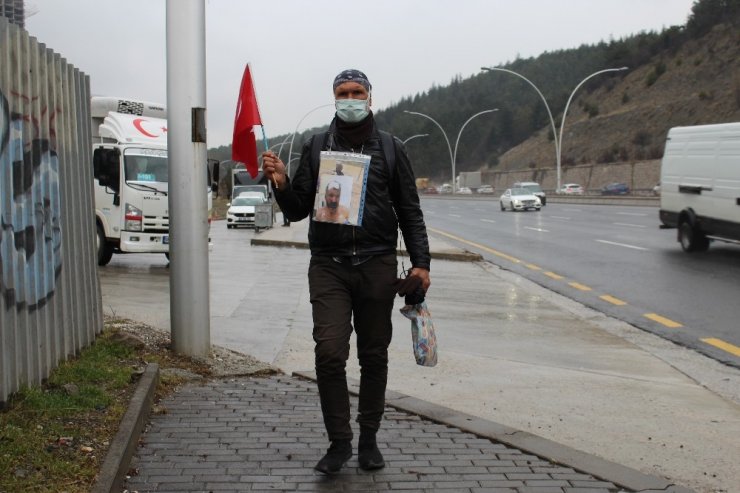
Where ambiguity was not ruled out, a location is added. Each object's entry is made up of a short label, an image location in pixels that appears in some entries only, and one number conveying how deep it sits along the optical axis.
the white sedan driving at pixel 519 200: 42.88
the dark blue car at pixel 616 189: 71.01
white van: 15.72
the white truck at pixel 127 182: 15.15
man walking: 4.14
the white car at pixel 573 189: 76.30
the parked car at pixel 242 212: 36.41
